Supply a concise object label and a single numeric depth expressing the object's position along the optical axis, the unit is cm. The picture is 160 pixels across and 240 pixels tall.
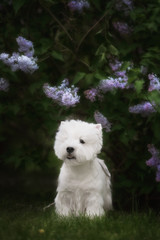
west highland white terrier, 604
